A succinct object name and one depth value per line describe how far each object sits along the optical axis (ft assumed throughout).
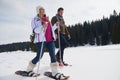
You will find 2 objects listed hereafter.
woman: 8.00
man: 10.66
